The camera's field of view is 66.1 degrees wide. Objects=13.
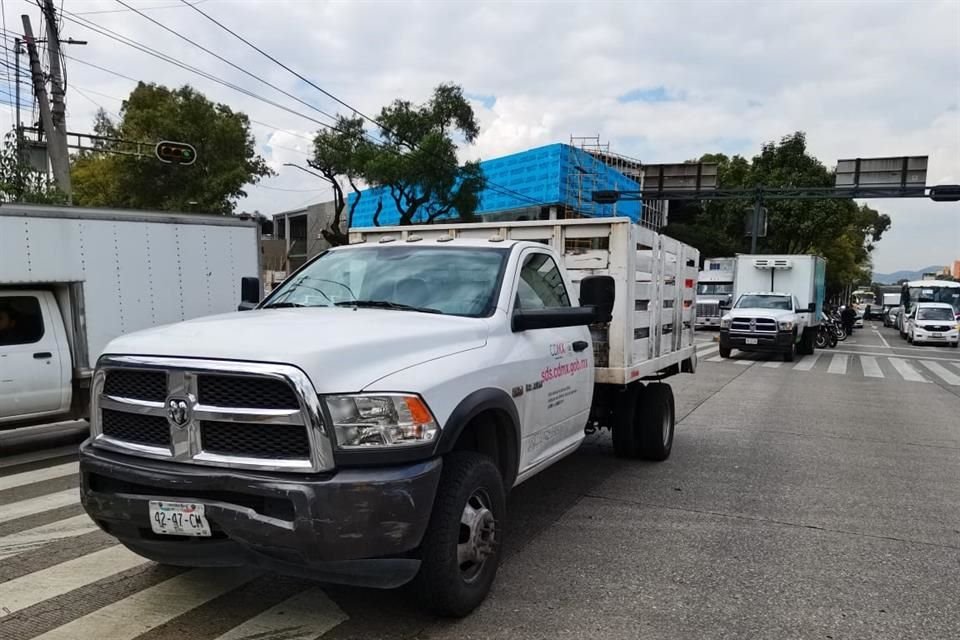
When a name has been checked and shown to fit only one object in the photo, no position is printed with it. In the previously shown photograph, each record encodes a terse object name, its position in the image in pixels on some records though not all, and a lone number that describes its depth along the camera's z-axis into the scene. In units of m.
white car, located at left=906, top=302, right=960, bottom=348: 29.47
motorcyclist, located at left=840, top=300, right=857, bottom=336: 36.19
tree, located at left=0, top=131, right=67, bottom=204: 17.62
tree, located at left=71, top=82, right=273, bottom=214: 34.88
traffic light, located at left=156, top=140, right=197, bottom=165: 18.25
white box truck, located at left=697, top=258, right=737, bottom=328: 35.47
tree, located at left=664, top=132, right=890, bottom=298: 39.94
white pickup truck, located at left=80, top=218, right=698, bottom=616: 3.04
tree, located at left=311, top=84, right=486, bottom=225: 34.59
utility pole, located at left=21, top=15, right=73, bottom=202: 15.52
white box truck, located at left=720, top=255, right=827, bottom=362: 20.41
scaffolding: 46.84
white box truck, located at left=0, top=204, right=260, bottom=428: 7.49
